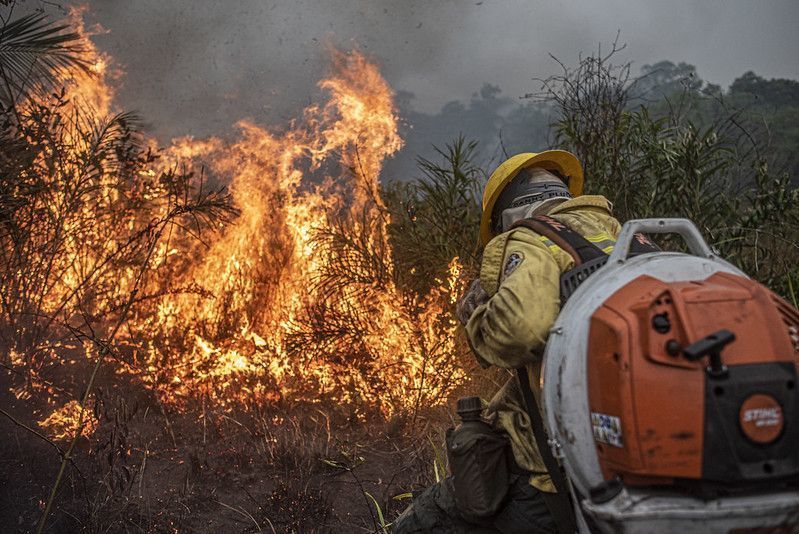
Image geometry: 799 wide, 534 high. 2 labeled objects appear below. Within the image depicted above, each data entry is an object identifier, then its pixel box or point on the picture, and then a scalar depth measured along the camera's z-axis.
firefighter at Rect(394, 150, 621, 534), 1.80
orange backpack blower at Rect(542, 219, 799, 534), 1.35
